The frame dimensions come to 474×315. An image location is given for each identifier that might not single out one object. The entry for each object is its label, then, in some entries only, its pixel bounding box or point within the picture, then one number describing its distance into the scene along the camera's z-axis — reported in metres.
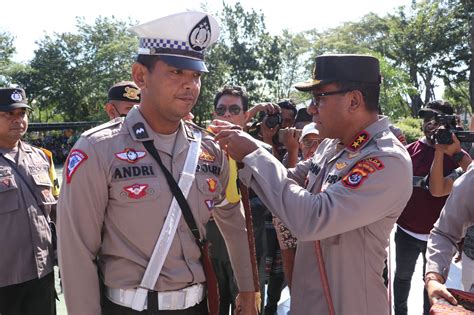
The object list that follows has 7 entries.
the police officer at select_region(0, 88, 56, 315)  2.93
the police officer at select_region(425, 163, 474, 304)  1.90
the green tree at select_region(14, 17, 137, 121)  29.58
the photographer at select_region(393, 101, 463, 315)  3.69
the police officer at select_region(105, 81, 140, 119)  3.60
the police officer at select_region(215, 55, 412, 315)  1.68
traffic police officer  1.71
